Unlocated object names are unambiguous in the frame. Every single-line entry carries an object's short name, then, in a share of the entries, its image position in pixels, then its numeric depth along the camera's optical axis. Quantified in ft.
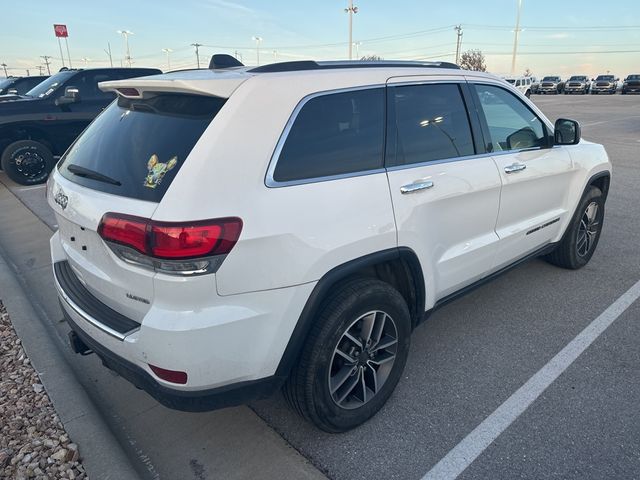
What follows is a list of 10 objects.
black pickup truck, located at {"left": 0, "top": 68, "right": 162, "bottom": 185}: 27.09
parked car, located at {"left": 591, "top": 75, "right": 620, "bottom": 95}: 143.02
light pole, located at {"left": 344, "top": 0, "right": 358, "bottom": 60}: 131.03
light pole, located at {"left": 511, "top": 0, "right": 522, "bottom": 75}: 174.70
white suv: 6.25
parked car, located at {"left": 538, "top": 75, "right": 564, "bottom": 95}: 155.94
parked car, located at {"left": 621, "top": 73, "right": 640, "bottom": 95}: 136.46
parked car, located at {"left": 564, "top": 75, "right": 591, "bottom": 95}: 150.51
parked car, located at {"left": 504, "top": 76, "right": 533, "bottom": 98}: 112.96
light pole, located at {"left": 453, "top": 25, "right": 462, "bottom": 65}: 251.39
